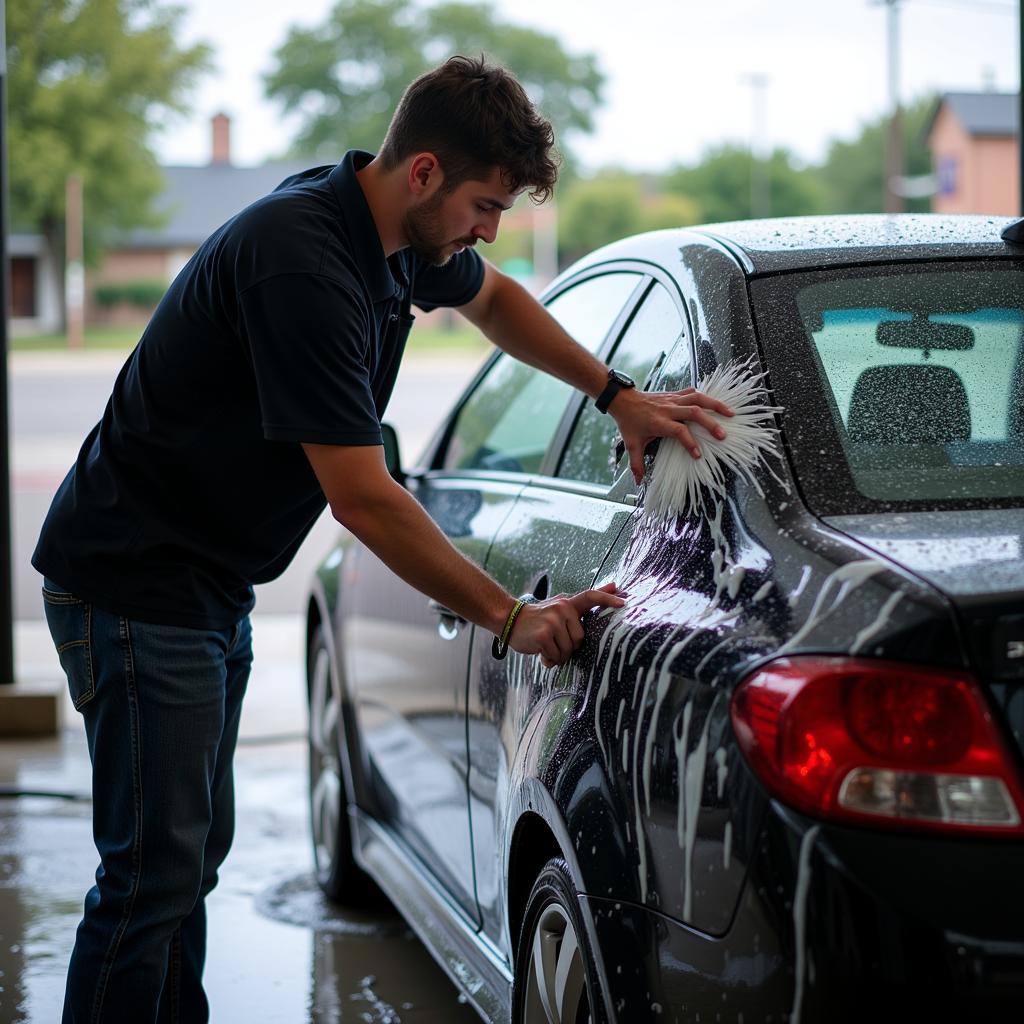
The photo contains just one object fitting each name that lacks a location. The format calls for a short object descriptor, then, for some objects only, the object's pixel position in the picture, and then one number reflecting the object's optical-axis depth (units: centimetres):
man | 229
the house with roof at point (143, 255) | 5538
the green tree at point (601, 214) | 5812
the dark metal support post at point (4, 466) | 585
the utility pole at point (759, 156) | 5375
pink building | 5381
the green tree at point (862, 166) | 7594
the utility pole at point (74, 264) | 4578
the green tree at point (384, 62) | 6894
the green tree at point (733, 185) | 6078
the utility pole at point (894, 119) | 3406
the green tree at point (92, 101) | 4828
